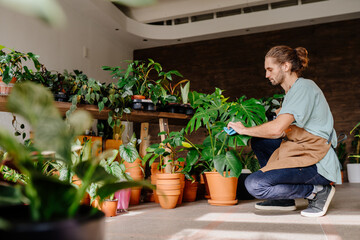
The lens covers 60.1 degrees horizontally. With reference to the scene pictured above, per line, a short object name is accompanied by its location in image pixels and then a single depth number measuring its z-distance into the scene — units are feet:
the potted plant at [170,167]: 8.80
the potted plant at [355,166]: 19.53
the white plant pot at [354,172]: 19.48
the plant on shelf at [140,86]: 9.82
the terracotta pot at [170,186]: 8.72
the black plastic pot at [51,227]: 1.52
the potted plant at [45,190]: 1.55
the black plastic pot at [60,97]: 8.55
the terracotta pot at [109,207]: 7.61
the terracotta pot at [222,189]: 9.06
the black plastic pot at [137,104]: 9.61
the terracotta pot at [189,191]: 10.44
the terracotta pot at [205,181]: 10.41
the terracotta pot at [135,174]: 9.84
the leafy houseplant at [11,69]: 7.61
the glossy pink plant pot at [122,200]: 8.32
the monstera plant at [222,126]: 8.44
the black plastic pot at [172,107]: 10.51
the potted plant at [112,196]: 7.55
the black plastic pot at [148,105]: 9.78
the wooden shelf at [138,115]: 8.53
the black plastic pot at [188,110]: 10.87
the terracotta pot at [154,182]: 10.20
